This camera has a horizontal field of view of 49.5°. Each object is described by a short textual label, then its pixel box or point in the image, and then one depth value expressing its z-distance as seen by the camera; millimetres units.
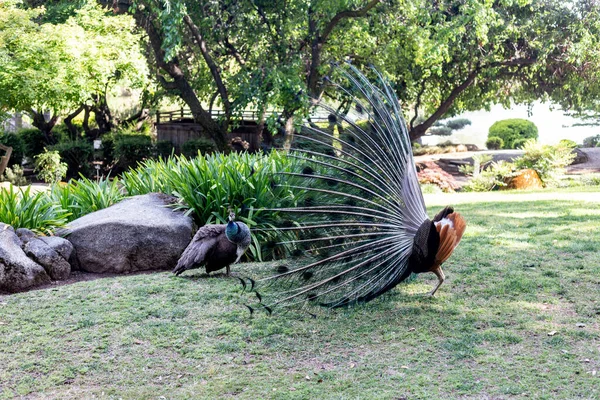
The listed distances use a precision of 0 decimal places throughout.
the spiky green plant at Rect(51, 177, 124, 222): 9031
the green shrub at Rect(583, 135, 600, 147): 32000
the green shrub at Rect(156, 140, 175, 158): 24188
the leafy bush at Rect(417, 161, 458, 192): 17558
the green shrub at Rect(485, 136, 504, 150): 31781
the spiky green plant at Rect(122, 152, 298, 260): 7996
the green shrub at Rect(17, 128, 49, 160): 25219
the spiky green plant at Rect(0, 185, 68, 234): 7793
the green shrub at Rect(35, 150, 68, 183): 20750
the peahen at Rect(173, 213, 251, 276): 6539
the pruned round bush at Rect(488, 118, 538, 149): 31641
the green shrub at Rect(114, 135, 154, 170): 23203
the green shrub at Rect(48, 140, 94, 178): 22766
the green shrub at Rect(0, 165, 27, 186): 20244
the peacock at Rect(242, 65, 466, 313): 5398
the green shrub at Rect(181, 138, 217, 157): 22062
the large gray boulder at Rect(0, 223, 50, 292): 6891
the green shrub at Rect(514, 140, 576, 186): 16922
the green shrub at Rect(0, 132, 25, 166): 23875
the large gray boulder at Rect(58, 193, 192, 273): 7668
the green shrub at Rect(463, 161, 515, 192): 16828
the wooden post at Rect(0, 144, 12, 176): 16844
